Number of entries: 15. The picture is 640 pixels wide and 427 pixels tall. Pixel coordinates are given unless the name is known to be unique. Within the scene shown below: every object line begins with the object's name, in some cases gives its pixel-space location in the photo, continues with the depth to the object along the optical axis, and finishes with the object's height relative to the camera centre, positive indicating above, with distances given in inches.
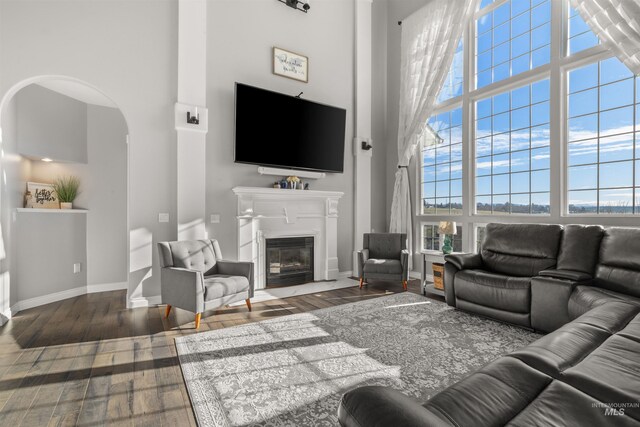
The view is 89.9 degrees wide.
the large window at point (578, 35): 146.3 +82.8
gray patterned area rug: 74.9 -45.1
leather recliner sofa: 41.1 -26.6
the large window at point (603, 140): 137.3 +32.6
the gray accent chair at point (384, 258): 186.4 -28.7
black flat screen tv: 181.2 +48.9
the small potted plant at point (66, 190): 174.2 +11.3
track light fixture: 203.2 +133.2
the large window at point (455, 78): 202.4 +85.9
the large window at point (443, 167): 204.8 +29.9
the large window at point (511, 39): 165.0 +95.8
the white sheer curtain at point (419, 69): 195.5 +93.5
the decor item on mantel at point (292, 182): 198.8 +18.1
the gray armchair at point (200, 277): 126.7 -29.2
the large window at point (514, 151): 164.6 +33.5
